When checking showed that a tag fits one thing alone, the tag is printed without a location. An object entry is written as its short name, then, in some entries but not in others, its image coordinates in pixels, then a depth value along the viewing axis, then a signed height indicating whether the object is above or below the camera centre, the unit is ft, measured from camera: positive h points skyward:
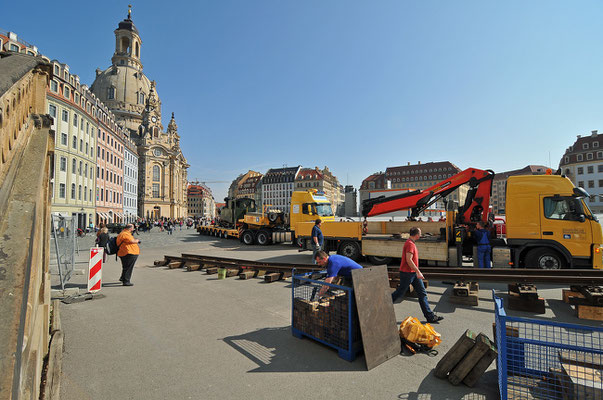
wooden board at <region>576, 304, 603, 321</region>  19.88 -6.44
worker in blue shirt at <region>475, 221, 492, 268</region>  31.40 -3.26
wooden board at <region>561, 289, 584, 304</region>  22.50 -6.03
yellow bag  15.25 -6.01
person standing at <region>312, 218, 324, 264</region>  37.19 -2.62
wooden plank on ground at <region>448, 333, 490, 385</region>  11.82 -5.72
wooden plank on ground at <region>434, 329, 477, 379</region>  12.21 -5.72
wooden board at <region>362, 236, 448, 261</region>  32.81 -3.93
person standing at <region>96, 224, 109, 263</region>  39.45 -2.89
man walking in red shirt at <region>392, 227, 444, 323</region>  18.97 -4.00
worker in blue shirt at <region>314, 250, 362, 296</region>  16.52 -3.01
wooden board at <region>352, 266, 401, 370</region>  13.74 -4.72
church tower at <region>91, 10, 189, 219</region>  267.18 +76.69
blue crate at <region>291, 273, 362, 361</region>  14.33 -5.26
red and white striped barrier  26.78 -4.90
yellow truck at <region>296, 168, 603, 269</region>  28.66 -1.67
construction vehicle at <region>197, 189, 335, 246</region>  63.62 -1.10
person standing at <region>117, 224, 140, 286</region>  29.66 -3.59
